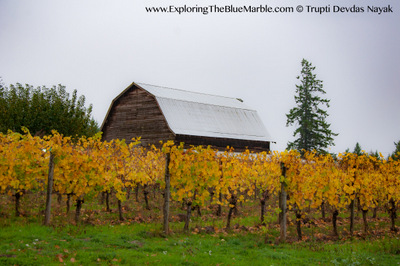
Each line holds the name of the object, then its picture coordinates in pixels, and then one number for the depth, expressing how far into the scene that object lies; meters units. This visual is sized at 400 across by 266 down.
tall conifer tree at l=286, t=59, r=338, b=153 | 47.69
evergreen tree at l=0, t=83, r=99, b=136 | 35.47
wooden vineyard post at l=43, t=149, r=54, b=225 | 13.24
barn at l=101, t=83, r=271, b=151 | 35.88
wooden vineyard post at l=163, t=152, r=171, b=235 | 13.23
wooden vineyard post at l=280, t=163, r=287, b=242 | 13.17
